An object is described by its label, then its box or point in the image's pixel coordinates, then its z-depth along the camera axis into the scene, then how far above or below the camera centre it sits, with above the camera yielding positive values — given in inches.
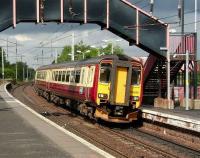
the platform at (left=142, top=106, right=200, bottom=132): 711.1 -66.3
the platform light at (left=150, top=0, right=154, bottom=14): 1156.9 +155.1
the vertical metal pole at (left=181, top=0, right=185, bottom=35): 1257.4 +142.9
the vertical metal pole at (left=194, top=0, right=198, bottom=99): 1291.3 -7.5
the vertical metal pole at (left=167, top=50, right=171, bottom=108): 1220.4 -0.5
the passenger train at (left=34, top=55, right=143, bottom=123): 893.8 -20.9
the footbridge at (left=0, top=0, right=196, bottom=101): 1134.4 +122.4
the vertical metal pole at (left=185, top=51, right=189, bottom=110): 1129.2 -13.1
